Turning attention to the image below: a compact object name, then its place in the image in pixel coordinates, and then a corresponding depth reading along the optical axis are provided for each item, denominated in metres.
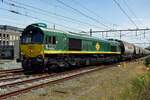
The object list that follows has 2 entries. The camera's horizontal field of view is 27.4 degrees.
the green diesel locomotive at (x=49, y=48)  21.38
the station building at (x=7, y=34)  108.21
